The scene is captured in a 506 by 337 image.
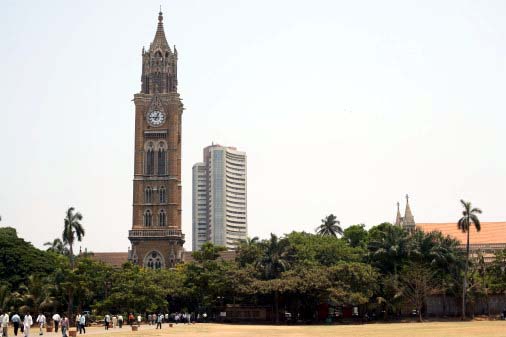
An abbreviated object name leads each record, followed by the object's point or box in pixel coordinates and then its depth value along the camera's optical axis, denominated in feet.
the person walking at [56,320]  187.21
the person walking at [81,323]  184.45
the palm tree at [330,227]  394.93
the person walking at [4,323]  157.69
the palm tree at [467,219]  265.95
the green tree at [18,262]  278.87
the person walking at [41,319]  168.18
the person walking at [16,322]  163.55
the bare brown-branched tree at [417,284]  255.91
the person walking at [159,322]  221.25
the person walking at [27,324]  152.74
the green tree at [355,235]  339.98
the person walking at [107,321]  211.18
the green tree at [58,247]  391.04
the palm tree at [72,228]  289.53
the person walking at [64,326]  162.42
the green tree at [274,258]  262.06
